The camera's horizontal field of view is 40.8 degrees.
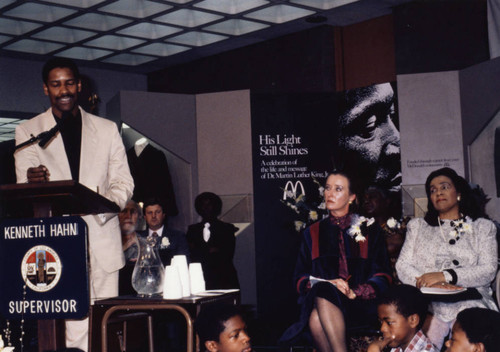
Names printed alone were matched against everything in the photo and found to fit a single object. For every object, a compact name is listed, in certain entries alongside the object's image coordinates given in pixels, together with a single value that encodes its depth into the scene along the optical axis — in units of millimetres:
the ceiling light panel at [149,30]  7793
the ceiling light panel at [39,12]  6914
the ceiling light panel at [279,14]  7477
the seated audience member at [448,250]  3574
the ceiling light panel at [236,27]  7812
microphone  2383
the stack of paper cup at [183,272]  3092
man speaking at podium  2686
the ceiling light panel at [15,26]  7305
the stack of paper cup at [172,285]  2947
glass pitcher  3123
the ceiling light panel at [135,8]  7020
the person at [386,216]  4730
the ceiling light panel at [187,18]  7446
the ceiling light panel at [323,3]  7240
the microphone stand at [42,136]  2385
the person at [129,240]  5039
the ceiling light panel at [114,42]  8148
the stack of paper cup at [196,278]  3248
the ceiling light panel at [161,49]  8570
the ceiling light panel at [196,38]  8195
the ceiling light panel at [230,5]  7121
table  2801
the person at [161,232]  5484
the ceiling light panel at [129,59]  8984
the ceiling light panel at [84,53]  8500
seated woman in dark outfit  3443
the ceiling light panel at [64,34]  7668
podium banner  2359
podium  2275
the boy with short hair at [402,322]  3000
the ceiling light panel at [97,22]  7328
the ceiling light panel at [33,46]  8039
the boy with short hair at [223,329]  2820
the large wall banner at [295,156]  7172
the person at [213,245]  6227
